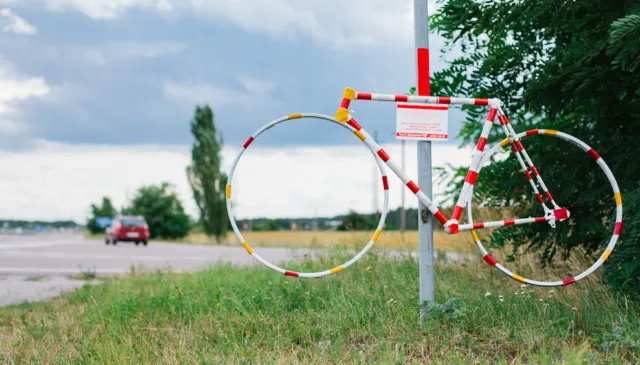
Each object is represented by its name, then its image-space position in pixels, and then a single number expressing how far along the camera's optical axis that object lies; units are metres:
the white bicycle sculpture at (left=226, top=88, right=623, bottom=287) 4.83
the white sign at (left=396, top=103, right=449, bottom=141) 4.87
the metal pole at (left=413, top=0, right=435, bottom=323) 5.00
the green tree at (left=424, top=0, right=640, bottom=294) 5.24
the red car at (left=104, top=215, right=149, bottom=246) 32.28
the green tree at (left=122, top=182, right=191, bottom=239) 55.41
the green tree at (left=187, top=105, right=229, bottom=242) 36.44
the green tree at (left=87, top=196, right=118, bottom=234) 86.56
